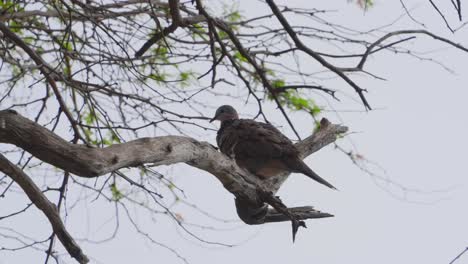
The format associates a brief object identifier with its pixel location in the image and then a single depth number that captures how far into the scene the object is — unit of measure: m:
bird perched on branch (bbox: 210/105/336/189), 9.60
